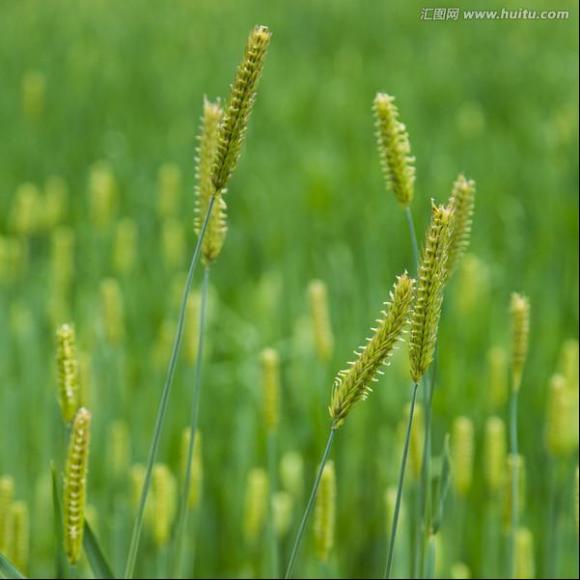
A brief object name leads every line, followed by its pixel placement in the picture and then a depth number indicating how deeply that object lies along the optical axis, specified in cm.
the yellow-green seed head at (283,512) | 166
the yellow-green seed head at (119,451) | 177
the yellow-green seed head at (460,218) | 136
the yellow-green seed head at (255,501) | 157
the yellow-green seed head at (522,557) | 148
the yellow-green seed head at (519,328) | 139
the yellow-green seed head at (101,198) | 263
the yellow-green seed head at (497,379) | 181
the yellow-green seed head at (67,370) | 132
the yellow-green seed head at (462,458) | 152
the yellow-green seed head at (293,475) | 187
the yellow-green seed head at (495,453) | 153
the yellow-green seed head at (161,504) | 149
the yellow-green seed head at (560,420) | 151
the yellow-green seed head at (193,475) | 147
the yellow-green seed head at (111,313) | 178
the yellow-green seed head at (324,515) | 139
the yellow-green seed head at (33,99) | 420
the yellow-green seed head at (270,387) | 148
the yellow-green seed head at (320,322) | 162
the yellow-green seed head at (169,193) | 295
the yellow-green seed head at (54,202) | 294
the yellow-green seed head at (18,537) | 141
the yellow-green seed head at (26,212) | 237
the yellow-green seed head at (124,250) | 252
